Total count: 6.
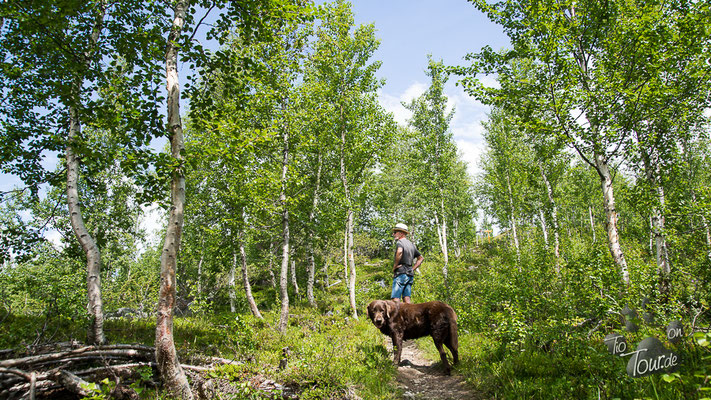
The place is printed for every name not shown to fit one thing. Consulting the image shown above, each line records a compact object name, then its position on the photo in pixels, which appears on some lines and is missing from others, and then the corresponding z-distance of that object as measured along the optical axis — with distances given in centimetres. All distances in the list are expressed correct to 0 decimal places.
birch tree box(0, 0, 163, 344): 450
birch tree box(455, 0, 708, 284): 686
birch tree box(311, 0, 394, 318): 1438
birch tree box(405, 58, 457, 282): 2061
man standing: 774
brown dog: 593
